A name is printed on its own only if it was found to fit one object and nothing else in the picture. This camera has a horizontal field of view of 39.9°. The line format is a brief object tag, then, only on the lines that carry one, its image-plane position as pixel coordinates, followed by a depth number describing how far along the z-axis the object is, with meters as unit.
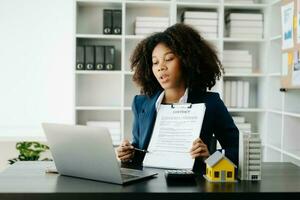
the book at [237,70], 3.88
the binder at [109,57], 3.74
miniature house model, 1.37
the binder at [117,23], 3.76
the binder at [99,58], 3.73
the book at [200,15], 3.81
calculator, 1.37
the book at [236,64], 3.89
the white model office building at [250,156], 1.37
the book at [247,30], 3.89
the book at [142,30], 3.80
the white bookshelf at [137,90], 3.76
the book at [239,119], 3.96
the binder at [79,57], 3.71
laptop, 1.29
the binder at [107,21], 3.76
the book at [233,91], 3.92
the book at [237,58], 3.89
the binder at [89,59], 3.73
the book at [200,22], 3.81
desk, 1.20
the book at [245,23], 3.88
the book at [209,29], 3.83
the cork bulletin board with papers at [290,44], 3.11
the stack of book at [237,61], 3.89
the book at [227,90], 3.91
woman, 1.78
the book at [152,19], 3.77
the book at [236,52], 3.89
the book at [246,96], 3.92
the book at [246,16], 3.87
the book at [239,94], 3.91
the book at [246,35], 3.89
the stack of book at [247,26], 3.88
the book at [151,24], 3.77
